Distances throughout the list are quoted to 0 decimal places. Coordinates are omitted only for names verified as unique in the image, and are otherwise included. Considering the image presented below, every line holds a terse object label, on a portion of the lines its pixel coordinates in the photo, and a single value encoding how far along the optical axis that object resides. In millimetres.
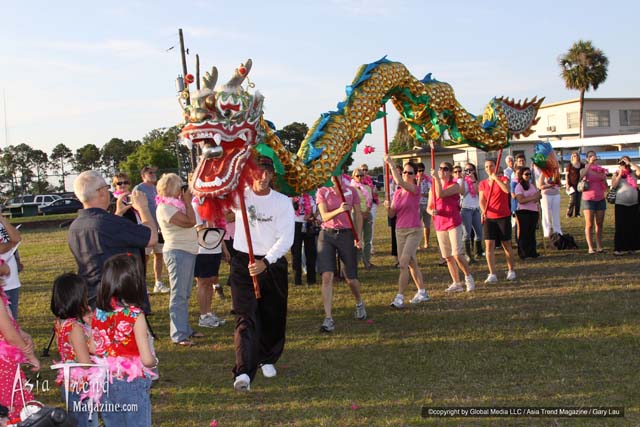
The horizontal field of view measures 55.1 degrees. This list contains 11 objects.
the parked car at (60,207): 37428
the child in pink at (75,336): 3449
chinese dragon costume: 4984
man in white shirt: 5242
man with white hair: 4641
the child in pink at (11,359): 3340
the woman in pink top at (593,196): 11117
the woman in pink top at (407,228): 8047
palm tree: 46438
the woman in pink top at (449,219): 8516
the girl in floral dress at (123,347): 3414
